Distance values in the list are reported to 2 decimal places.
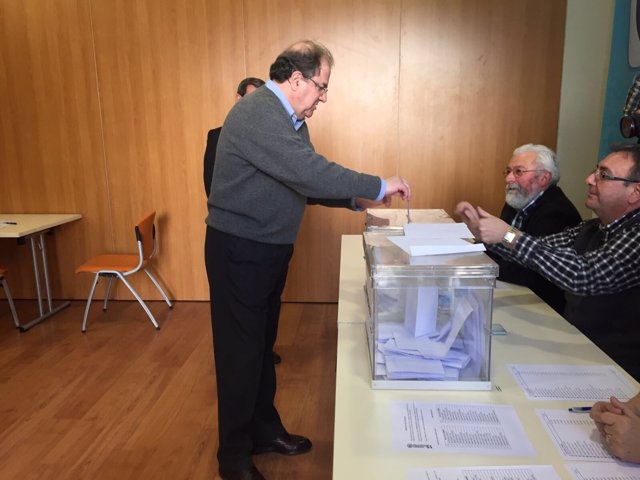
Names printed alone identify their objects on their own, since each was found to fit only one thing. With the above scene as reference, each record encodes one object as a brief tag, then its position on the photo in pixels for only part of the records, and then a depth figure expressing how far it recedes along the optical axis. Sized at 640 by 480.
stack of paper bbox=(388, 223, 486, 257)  1.27
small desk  3.42
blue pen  1.13
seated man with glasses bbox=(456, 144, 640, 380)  1.61
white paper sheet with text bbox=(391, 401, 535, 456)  1.02
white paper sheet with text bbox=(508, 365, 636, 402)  1.21
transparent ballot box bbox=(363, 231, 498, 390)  1.18
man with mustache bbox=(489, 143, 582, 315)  2.24
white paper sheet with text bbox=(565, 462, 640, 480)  0.93
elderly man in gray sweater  1.55
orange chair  3.50
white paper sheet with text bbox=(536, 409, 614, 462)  0.99
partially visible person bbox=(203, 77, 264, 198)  2.89
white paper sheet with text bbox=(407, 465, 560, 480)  0.94
